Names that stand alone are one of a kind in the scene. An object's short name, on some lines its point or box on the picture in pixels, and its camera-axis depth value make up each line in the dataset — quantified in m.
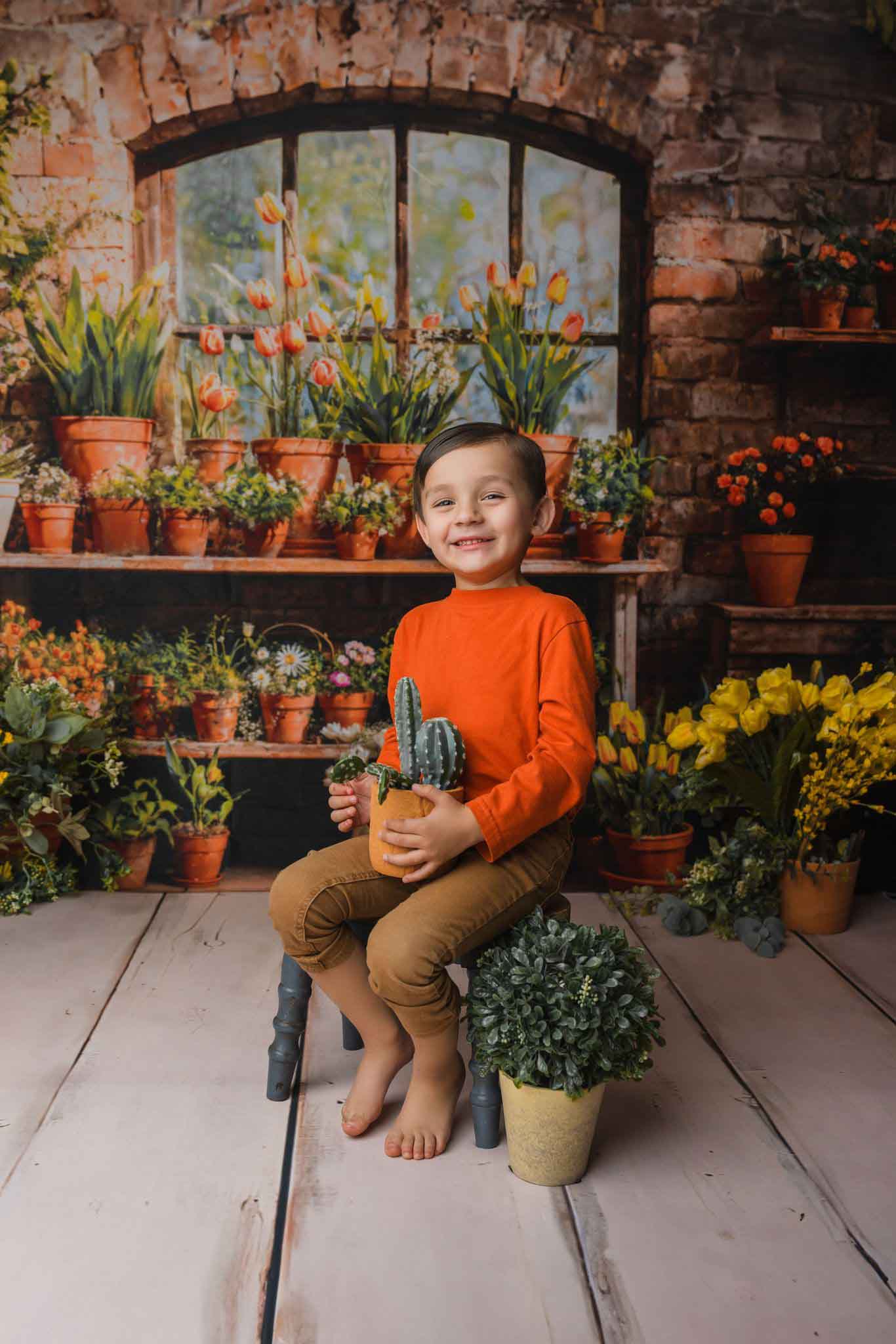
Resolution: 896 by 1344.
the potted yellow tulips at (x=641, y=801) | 2.91
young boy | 1.63
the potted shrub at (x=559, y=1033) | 1.53
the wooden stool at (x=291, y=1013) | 1.83
